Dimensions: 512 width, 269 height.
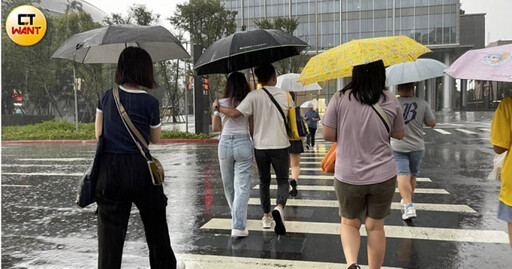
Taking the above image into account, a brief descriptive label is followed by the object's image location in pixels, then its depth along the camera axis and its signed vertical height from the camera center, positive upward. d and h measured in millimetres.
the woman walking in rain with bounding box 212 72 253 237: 4605 -399
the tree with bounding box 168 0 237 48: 24547 +5659
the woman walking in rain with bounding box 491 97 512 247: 2932 -239
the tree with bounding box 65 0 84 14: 39766 +10985
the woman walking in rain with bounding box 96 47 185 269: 3000 -326
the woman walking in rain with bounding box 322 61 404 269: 3023 -299
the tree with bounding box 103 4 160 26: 29047 +7131
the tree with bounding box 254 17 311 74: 27014 +4176
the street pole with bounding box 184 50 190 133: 26117 +1962
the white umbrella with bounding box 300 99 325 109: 14707 +303
